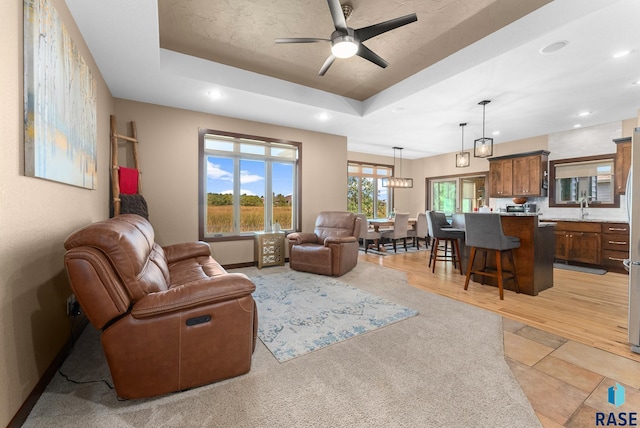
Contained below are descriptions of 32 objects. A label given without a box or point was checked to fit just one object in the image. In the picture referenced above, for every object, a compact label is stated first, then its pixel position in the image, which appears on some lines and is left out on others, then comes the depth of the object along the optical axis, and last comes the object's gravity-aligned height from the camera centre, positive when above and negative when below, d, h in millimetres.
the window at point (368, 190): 8305 +601
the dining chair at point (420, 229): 6867 -506
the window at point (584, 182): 5027 +583
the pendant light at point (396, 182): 7332 +746
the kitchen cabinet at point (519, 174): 5645 +802
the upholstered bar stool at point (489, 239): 3258 -365
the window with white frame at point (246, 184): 4652 +448
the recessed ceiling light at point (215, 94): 3681 +1595
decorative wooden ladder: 3481 +548
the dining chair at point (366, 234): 6039 -579
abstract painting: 1456 +695
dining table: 6625 -372
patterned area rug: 2234 -1088
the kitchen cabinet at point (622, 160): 4551 +892
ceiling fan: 2246 +1586
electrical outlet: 2029 -747
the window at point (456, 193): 7465 +506
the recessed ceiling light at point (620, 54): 2705 +1613
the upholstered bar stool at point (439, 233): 4328 -384
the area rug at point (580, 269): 4520 -1025
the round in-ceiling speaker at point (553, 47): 2562 +1609
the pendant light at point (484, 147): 4039 +952
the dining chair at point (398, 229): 6320 -478
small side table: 4754 -736
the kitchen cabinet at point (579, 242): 4711 -562
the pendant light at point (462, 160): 4785 +901
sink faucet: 5275 +110
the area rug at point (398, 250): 6348 -1031
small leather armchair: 4188 -623
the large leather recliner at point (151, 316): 1360 -622
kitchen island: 3375 -532
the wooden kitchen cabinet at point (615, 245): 4449 -561
